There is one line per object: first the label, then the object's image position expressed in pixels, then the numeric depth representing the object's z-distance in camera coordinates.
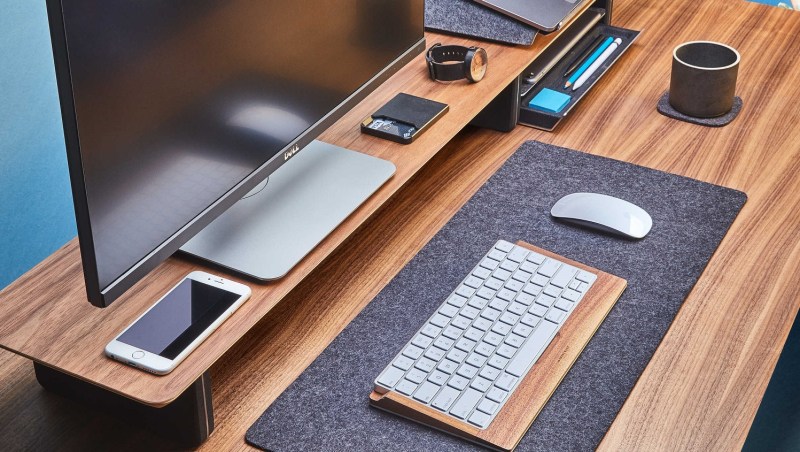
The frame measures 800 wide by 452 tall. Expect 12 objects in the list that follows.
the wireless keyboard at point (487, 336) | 1.89
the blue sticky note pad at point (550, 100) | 2.34
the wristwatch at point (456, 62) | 2.25
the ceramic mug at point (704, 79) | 2.32
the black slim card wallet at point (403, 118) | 2.16
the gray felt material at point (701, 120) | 2.34
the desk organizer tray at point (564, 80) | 2.33
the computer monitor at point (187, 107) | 1.76
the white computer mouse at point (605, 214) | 2.10
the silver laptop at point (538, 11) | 2.34
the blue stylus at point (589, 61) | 2.42
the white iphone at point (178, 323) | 1.83
